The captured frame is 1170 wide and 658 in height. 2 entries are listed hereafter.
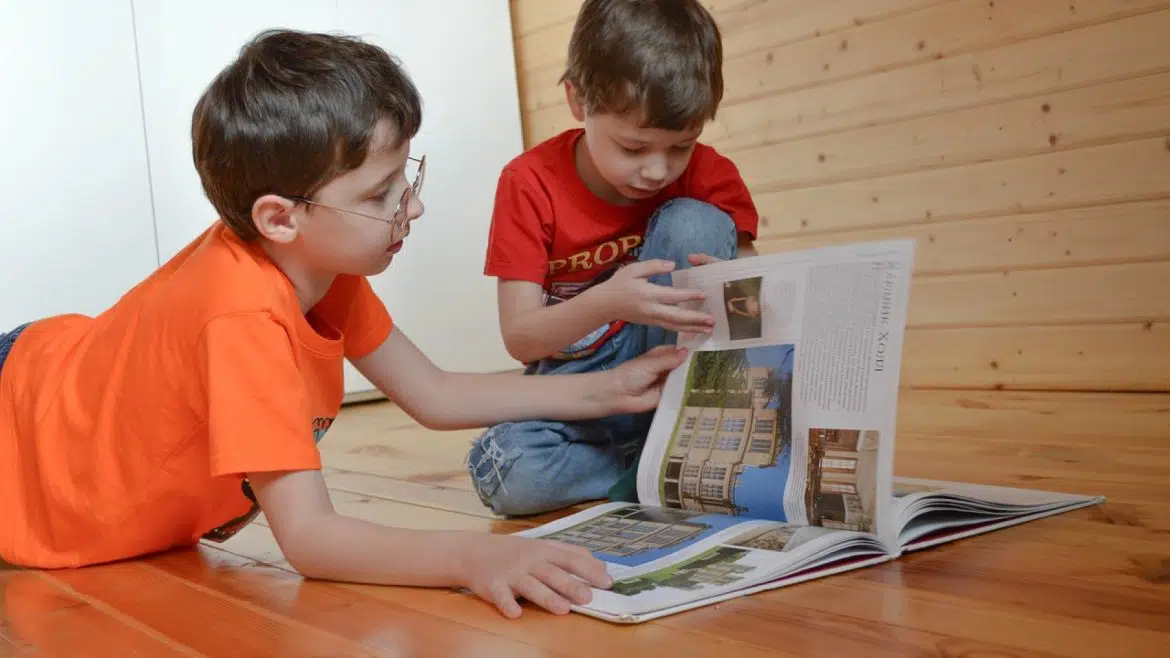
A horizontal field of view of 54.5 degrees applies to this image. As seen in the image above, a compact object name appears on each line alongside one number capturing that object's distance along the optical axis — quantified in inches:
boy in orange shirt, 39.2
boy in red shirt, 49.8
